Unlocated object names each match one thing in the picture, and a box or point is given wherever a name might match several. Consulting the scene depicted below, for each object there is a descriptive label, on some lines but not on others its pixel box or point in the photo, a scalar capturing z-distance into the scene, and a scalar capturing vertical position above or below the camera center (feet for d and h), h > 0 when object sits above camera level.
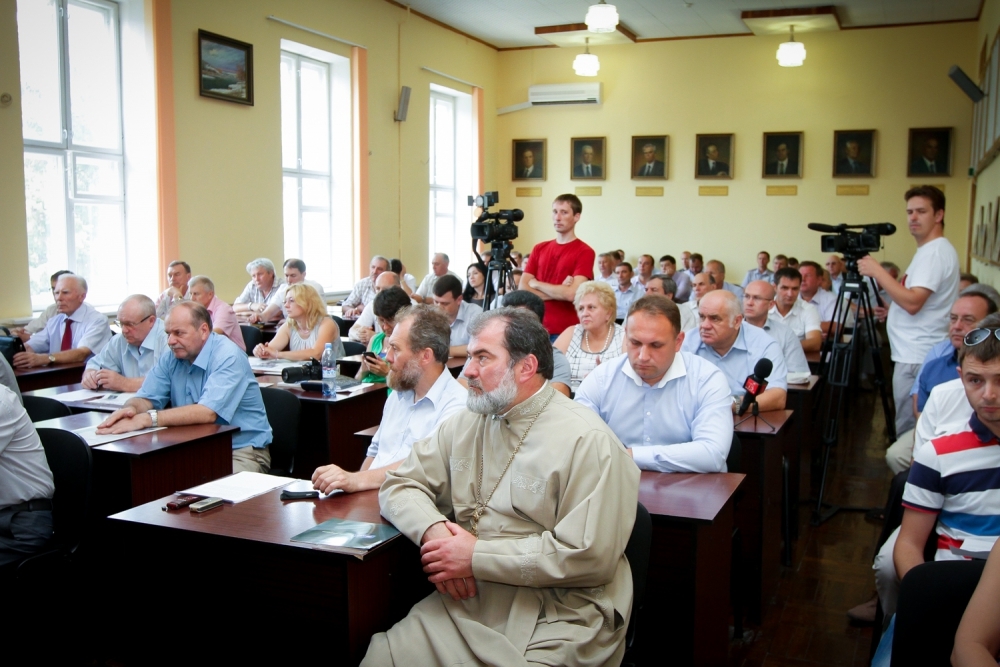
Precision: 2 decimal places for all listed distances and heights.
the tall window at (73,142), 24.21 +3.26
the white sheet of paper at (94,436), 11.25 -2.47
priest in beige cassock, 6.82 -2.26
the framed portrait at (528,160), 46.34 +5.20
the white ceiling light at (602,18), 29.53 +8.31
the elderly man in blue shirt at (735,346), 13.29 -1.43
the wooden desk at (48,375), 18.19 -2.70
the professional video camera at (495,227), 20.57 +0.68
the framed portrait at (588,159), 45.24 +5.15
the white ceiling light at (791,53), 35.32 +8.44
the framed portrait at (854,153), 40.55 +4.98
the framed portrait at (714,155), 42.98 +5.10
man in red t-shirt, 18.45 -0.29
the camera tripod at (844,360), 16.28 -2.14
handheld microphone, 11.77 -1.73
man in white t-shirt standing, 15.23 -0.56
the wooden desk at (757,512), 11.56 -3.48
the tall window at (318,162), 33.78 +3.75
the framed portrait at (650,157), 44.09 +5.15
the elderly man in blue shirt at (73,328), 19.70 -1.77
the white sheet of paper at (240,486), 8.71 -2.46
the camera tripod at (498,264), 21.07 -0.22
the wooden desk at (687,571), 8.47 -3.26
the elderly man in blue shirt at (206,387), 12.67 -2.05
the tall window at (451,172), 43.14 +4.26
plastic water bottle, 15.62 -2.39
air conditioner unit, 44.45 +8.49
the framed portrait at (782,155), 41.88 +5.01
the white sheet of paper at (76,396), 14.30 -2.44
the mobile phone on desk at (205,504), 8.16 -2.42
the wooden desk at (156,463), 10.98 -2.81
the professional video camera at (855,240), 16.99 +0.35
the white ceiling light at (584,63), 38.14 +8.57
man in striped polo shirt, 7.04 -1.86
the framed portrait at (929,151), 39.27 +4.91
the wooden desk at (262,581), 7.44 -3.05
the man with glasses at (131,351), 15.17 -1.82
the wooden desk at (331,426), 15.33 -3.18
